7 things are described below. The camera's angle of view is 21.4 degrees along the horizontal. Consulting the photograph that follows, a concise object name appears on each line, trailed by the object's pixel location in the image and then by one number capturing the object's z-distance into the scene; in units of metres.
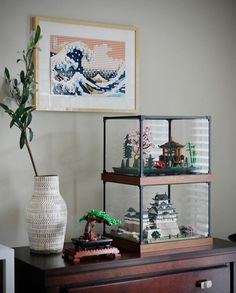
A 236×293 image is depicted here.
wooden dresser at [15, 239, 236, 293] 2.74
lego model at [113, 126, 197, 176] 3.12
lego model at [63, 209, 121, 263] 2.88
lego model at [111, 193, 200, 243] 3.11
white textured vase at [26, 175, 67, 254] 2.97
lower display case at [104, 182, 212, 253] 3.09
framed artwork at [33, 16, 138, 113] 3.25
